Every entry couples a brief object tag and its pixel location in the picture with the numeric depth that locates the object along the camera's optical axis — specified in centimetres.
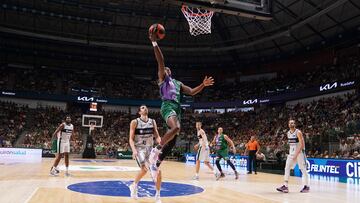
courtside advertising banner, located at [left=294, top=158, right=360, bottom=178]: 1525
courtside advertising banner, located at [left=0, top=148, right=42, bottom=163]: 2386
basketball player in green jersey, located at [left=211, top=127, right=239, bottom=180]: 1406
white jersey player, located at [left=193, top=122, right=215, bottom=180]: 1409
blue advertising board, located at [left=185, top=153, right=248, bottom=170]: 2316
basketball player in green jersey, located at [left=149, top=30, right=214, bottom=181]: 640
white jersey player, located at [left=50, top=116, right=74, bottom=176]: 1266
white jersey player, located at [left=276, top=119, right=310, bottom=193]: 1007
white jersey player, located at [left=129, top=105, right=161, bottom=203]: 749
